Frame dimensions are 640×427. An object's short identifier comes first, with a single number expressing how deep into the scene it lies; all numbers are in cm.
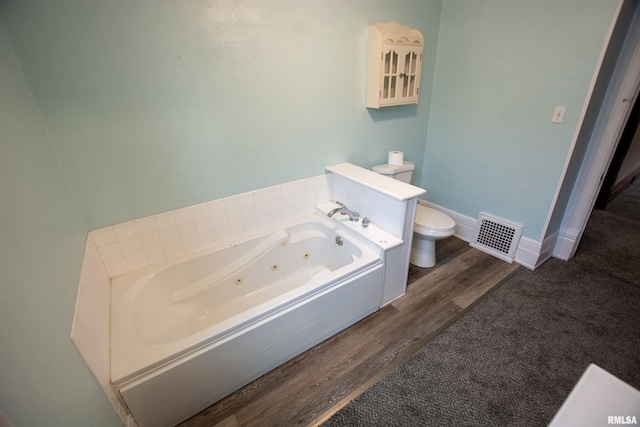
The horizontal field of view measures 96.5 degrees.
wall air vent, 233
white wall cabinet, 196
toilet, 213
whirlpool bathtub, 121
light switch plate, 187
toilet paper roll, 239
